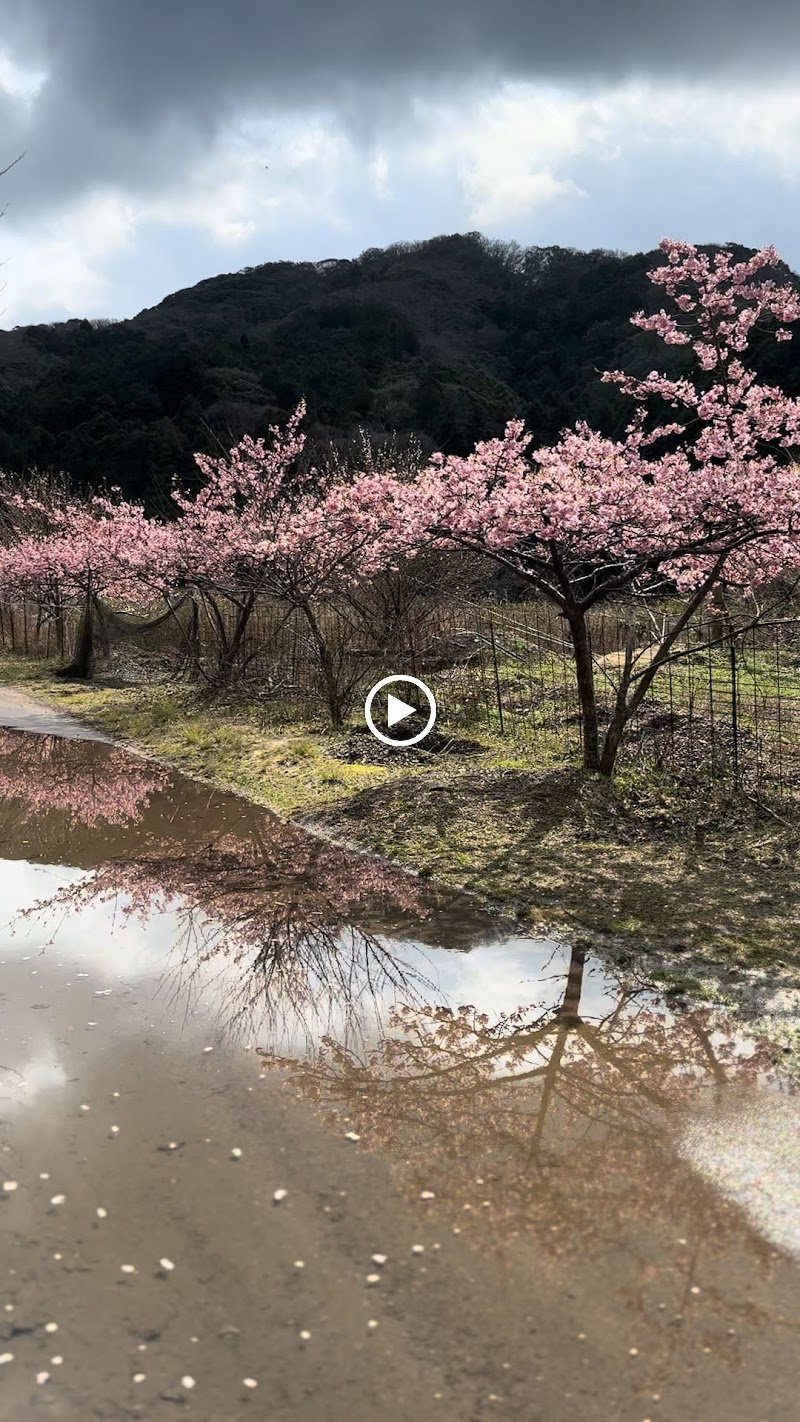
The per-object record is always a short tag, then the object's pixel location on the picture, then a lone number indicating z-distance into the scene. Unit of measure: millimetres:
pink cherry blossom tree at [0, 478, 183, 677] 16845
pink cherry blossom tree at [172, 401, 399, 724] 10945
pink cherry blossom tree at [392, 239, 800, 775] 6957
